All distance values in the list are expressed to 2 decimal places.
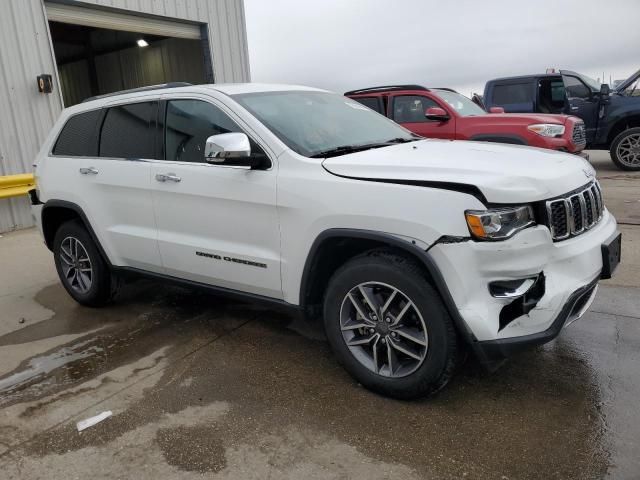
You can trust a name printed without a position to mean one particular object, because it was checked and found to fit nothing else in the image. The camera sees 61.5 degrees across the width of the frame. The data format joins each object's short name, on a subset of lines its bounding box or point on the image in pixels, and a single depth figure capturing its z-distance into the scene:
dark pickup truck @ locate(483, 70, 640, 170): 10.63
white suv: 2.60
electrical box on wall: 8.66
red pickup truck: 8.02
